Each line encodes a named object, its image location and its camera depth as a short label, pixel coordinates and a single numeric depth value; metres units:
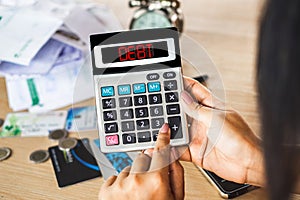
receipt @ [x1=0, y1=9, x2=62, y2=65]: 0.99
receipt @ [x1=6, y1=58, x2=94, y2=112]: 0.99
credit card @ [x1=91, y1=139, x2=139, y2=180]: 0.83
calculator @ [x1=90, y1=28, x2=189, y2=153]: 0.75
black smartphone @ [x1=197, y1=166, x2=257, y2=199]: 0.77
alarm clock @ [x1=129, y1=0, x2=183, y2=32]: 1.08
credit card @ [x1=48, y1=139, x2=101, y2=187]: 0.82
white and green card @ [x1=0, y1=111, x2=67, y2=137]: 0.92
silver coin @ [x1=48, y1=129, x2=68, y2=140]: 0.90
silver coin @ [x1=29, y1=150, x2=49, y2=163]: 0.86
